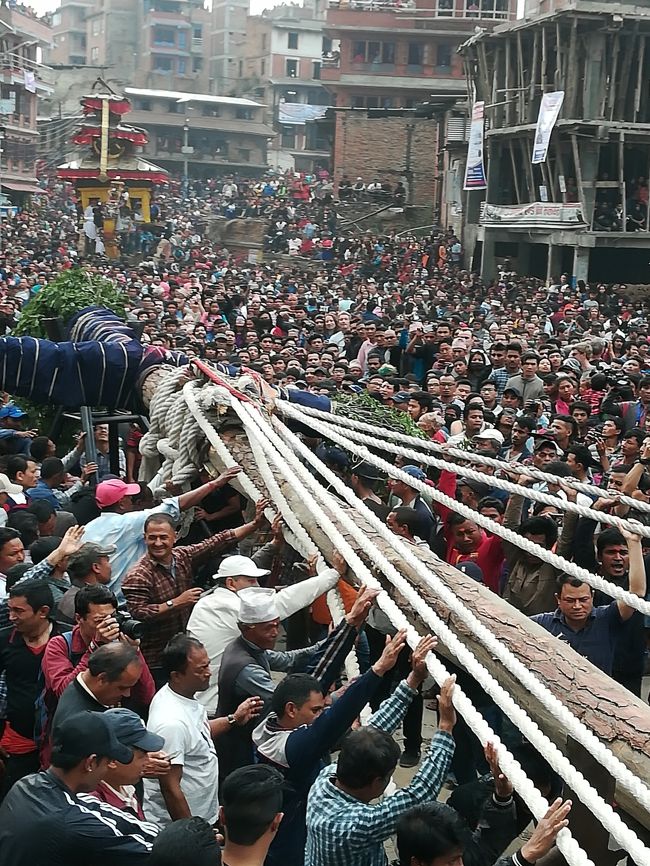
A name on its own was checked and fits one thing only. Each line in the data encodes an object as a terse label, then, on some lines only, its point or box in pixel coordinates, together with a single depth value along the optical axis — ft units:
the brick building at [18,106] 148.15
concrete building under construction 90.38
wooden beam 11.19
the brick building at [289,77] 199.93
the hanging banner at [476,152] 99.91
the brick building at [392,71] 145.18
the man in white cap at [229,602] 15.78
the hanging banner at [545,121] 87.61
